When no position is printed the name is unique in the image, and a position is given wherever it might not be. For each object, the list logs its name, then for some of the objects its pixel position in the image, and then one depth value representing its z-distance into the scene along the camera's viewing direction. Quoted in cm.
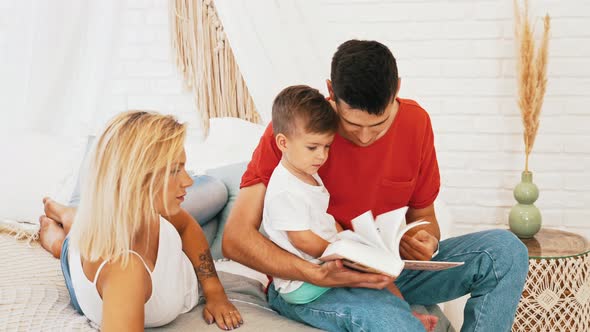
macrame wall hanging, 276
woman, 138
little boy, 163
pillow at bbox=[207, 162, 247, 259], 218
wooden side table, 231
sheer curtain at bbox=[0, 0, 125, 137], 252
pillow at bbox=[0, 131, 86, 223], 225
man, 159
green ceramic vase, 246
